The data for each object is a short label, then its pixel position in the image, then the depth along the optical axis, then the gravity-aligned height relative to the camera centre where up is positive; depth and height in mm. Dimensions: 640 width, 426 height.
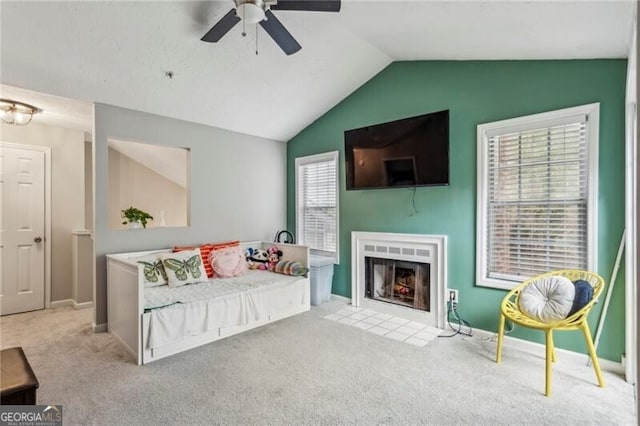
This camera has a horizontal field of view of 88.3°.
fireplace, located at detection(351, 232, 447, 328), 3441 -744
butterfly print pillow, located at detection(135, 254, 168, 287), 3170 -605
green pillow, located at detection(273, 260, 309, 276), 3852 -689
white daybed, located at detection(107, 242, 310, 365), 2656 -903
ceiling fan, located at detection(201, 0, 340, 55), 1947 +1228
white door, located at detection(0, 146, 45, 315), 3803 -250
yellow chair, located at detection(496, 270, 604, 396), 2219 -799
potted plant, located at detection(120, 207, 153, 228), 3682 -96
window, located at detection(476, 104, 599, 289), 2605 +134
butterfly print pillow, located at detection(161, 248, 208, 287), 3275 -592
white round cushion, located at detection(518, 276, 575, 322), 2359 -657
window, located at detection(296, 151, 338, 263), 4512 +110
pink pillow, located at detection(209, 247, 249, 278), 3727 -606
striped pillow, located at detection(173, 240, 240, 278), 3744 -464
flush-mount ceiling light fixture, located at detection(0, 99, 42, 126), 3304 +1006
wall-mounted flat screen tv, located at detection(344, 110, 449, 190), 3299 +629
